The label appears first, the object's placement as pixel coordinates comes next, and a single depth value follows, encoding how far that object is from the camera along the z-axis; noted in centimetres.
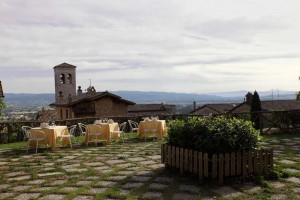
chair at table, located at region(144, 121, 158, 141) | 1394
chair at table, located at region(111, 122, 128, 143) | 1325
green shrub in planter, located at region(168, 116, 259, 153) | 668
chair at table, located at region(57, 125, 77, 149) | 1197
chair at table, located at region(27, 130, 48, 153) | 1149
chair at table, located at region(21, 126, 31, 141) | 1473
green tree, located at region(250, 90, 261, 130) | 2527
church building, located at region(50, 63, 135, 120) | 3559
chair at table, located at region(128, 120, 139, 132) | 1683
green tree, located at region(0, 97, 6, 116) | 2932
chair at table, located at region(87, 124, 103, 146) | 1284
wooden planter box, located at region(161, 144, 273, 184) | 650
